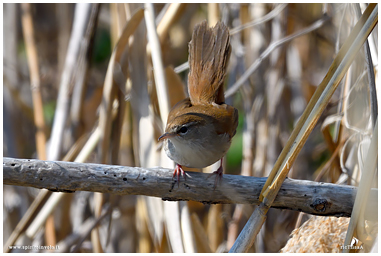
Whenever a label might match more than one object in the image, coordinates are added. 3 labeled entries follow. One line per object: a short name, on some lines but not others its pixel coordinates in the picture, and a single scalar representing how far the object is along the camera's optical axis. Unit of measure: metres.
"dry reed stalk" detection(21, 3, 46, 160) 4.77
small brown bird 3.53
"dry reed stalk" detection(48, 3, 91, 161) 4.45
